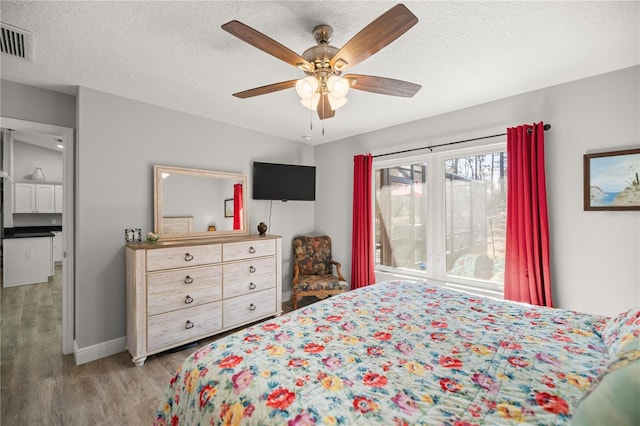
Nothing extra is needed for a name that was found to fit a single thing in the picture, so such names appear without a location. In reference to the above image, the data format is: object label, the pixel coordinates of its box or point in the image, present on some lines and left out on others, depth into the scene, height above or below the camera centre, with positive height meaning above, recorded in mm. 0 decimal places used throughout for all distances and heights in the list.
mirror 2994 +129
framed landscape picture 2143 +270
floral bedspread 860 -612
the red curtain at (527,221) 2484 -66
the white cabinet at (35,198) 6016 +362
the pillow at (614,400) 659 -470
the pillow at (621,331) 1061 -494
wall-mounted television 3807 +468
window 2926 -26
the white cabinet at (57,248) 6424 -804
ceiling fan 1276 +865
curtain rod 2517 +803
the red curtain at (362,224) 3803 -143
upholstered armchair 3602 -837
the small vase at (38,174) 6215 +895
